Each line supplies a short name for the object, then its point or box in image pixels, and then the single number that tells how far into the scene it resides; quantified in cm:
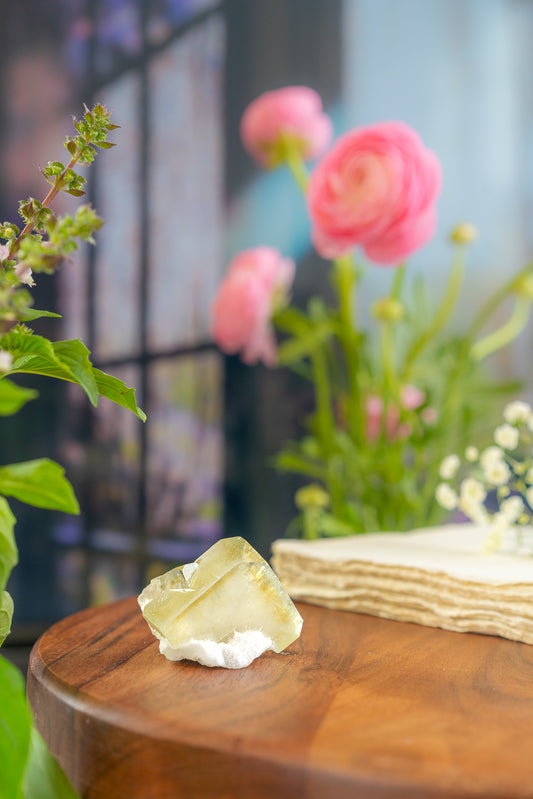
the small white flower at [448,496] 69
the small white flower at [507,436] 65
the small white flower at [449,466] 68
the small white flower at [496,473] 65
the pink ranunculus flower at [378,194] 100
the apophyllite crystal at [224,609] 44
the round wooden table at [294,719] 30
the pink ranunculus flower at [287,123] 119
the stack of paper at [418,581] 53
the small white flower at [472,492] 67
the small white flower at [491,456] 65
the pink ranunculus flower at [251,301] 117
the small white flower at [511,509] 63
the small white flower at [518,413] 65
